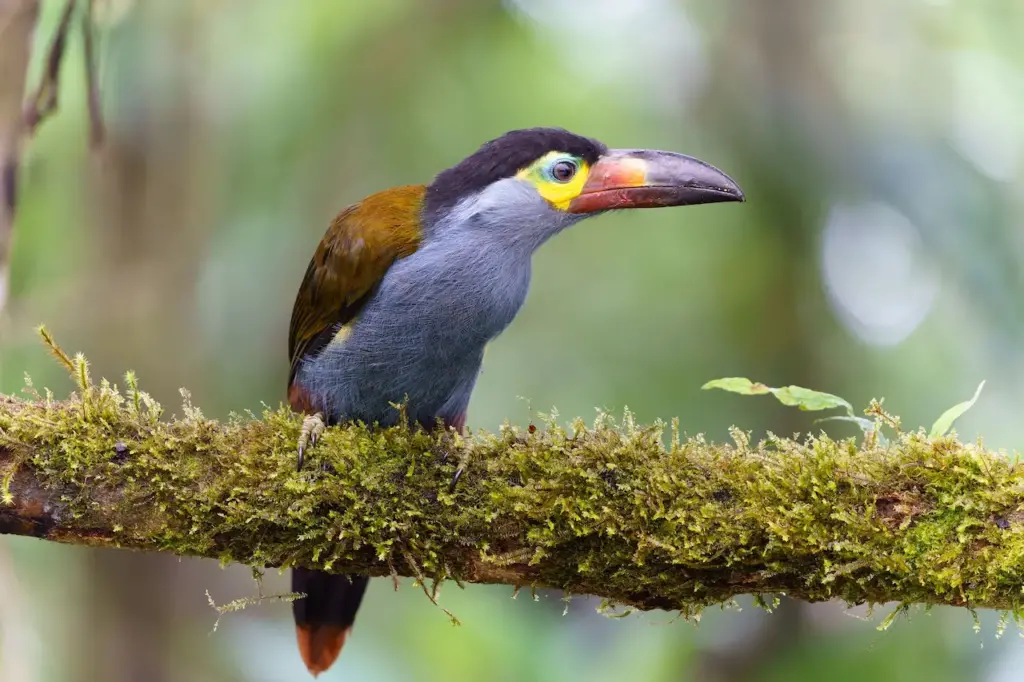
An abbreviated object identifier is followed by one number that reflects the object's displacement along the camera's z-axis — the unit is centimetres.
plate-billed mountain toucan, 533
